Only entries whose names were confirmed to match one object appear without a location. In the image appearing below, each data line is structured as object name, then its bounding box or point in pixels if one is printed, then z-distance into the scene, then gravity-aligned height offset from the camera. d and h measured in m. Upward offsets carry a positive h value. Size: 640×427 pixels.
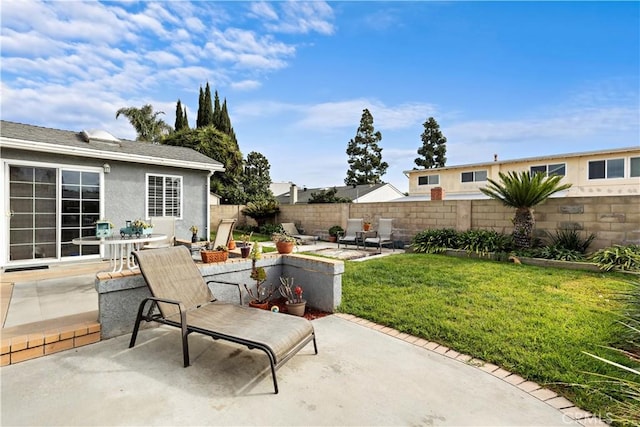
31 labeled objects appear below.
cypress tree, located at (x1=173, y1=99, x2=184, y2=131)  33.59 +9.95
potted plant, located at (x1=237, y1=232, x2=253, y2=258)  4.86 -0.60
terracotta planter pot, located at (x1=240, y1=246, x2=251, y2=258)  4.86 -0.64
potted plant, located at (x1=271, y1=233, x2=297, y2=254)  5.31 -0.60
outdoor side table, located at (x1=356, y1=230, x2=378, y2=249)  11.13 -0.92
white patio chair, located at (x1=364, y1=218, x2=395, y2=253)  10.90 -0.75
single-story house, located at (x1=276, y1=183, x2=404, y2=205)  27.03 +1.64
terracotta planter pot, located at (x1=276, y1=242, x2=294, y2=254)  5.30 -0.63
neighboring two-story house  17.64 +2.68
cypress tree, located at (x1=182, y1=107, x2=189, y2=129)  33.59 +9.66
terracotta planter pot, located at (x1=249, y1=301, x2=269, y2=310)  4.46 -1.37
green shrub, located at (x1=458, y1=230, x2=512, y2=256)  8.58 -0.85
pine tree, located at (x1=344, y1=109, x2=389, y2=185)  36.53 +6.85
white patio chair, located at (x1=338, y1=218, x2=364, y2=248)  11.41 -0.75
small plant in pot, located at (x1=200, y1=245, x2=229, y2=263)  4.45 -0.66
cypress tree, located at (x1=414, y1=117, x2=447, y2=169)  34.41 +7.33
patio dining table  5.28 -0.55
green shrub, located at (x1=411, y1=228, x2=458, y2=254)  9.56 -0.93
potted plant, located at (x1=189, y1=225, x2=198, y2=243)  8.13 -0.72
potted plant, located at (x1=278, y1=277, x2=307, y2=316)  4.41 -1.31
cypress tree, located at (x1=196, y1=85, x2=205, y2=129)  35.72 +11.24
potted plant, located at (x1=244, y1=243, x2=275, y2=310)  4.50 -1.23
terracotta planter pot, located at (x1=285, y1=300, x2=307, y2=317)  4.41 -1.39
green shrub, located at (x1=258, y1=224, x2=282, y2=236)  15.25 -0.94
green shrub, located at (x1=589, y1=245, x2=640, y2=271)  6.63 -0.99
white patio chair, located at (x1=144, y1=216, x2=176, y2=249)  8.35 -0.49
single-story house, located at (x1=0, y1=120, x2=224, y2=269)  7.35 +0.56
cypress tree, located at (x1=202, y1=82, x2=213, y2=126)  35.69 +11.61
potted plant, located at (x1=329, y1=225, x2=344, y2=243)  13.43 -0.92
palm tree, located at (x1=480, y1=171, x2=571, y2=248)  8.03 +0.48
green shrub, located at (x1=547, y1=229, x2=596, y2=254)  7.87 -0.72
